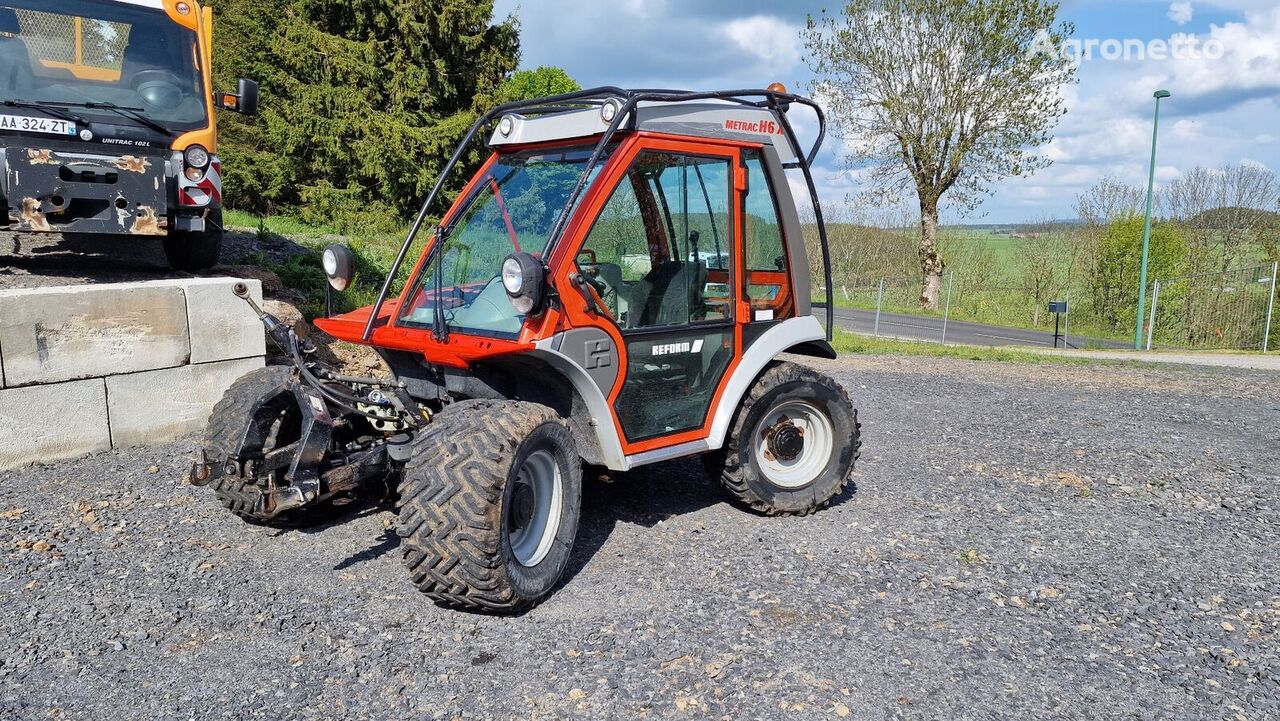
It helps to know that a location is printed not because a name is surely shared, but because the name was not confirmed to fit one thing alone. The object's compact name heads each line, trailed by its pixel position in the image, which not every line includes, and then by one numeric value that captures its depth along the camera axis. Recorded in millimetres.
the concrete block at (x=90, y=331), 5352
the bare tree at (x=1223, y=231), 27594
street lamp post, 22031
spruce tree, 18422
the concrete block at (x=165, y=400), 5762
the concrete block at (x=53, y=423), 5277
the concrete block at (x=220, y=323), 6137
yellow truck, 6770
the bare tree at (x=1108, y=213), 31422
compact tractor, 3656
